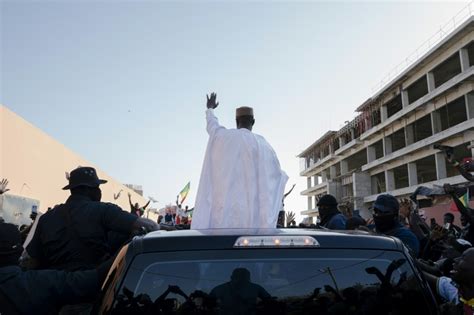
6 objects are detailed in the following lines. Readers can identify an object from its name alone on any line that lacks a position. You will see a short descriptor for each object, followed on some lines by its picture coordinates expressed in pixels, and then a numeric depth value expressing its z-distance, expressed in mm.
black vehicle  1930
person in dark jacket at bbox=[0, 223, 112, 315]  2730
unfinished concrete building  37341
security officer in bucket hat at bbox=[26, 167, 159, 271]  3375
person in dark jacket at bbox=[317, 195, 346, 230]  5328
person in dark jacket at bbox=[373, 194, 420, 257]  4402
